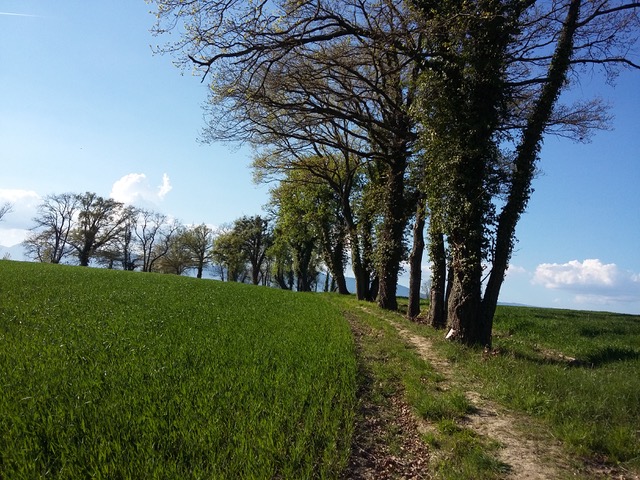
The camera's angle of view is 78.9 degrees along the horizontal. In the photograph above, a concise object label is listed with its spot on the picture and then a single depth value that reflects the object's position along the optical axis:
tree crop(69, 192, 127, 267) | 67.56
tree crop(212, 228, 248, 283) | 66.50
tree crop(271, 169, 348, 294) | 33.01
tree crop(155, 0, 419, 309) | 10.32
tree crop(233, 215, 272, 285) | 65.56
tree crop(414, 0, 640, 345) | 10.66
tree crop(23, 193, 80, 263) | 67.12
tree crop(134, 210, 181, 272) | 78.06
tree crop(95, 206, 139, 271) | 72.00
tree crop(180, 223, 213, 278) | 78.19
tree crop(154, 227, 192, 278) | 78.75
